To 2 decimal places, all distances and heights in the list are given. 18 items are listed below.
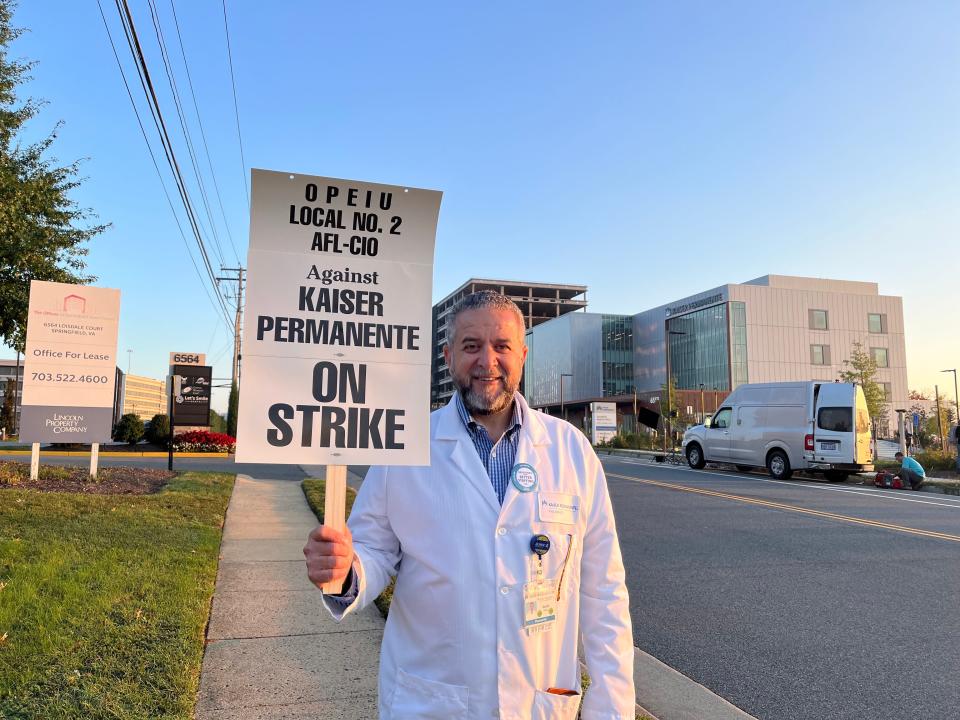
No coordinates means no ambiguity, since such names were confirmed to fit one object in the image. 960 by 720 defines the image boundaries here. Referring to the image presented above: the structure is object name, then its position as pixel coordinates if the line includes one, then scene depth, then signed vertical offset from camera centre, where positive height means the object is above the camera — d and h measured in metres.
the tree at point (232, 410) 31.78 +0.13
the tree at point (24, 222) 10.57 +3.16
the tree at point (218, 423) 50.63 -0.76
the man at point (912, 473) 17.84 -1.27
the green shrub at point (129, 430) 28.77 -0.76
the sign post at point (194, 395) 30.66 +0.76
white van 19.03 -0.23
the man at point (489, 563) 1.99 -0.43
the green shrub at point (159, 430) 26.24 -0.68
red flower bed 25.27 -1.07
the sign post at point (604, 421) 41.86 -0.16
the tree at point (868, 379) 43.12 +2.68
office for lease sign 11.98 +0.84
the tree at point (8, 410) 46.50 -0.03
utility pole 39.50 +5.50
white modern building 70.19 +9.17
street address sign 32.94 +2.54
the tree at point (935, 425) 49.17 -0.14
